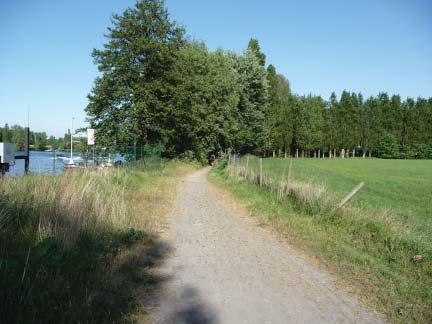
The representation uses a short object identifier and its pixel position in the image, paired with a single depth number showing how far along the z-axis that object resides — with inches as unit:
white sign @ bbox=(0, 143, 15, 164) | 548.7
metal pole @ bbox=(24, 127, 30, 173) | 589.0
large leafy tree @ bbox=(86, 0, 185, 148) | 1162.6
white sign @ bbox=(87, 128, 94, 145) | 841.5
